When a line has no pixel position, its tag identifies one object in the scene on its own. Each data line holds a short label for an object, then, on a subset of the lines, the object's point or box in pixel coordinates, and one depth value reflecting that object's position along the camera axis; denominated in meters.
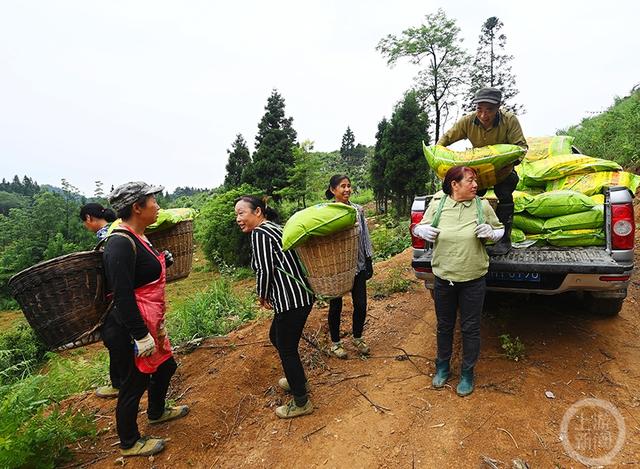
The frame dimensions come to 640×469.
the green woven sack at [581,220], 3.46
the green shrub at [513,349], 3.31
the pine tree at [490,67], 21.88
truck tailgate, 2.91
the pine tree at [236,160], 25.90
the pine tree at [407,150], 18.27
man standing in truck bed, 3.44
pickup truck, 2.94
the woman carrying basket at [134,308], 2.34
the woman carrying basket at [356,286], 3.66
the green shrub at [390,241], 10.89
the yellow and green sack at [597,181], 3.91
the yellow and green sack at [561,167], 4.18
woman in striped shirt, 2.72
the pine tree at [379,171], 21.67
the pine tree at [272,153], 20.50
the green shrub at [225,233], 18.83
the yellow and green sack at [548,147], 5.17
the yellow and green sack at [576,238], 3.45
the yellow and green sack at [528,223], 3.83
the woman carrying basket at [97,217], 3.92
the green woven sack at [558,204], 3.58
